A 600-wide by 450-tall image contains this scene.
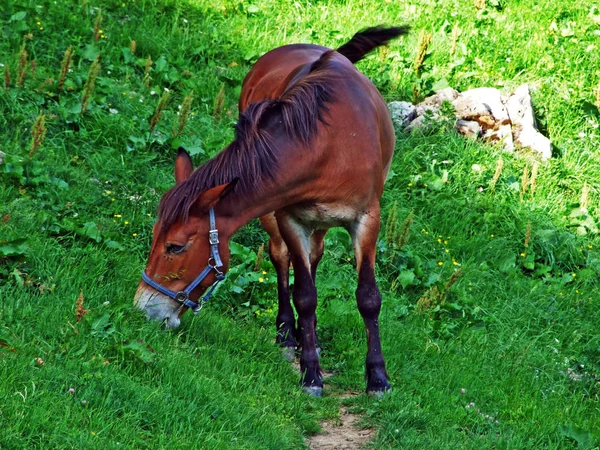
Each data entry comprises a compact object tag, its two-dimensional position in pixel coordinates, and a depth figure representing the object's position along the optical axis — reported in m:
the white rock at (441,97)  20.22
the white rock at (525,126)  19.66
